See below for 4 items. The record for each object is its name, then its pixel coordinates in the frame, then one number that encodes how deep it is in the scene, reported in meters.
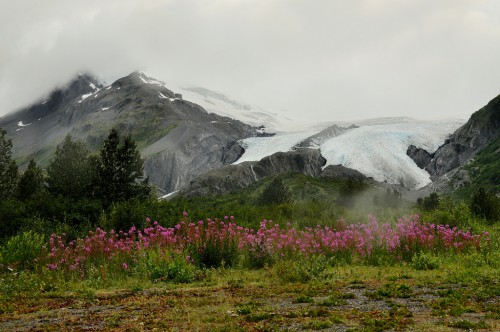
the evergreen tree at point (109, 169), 47.69
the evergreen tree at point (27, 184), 55.61
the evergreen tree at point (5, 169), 56.09
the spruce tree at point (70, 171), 45.31
